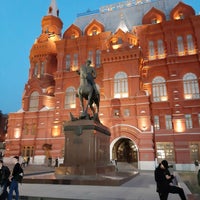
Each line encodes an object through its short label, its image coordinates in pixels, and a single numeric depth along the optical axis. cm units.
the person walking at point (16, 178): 604
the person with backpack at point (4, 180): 558
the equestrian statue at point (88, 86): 1210
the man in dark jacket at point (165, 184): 489
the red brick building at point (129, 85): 2558
